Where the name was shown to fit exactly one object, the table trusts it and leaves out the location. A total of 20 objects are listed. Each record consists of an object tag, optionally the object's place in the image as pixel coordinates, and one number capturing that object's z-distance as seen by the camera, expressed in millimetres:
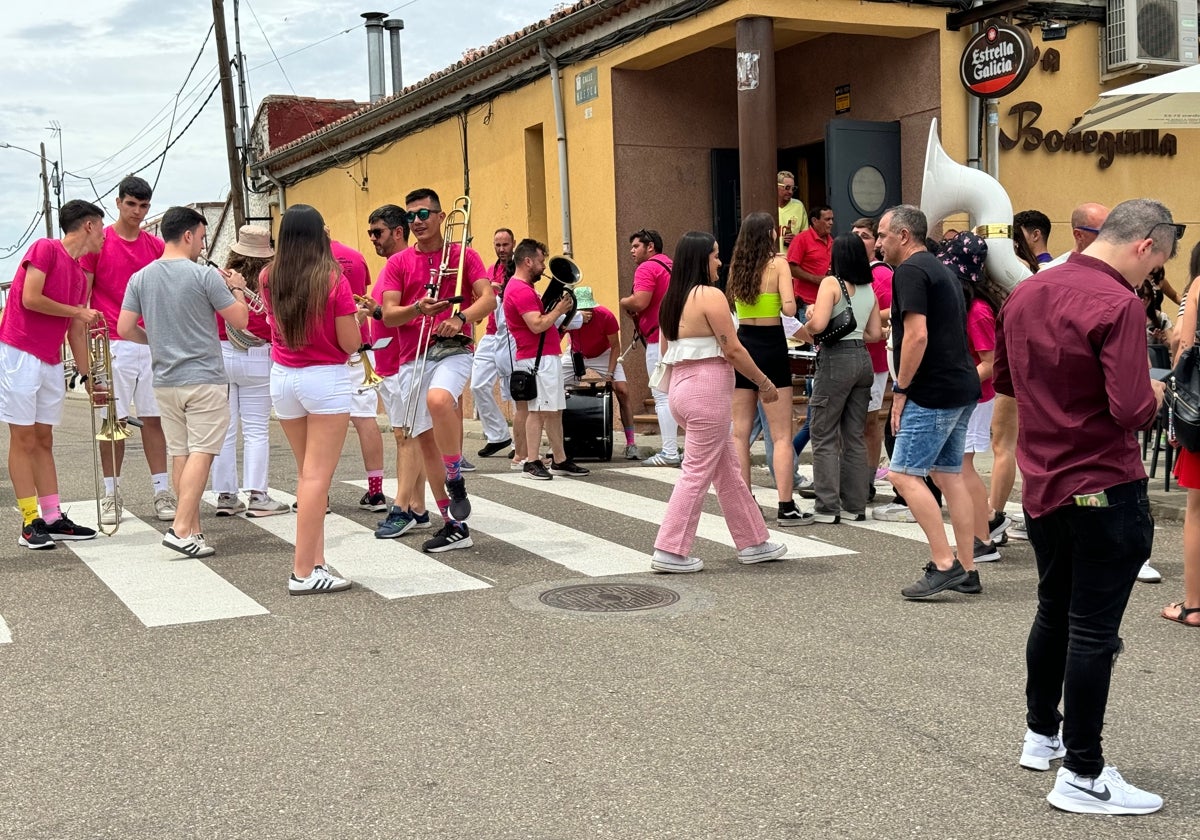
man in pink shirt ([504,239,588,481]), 11117
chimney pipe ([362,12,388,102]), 30812
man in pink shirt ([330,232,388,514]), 8742
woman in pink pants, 7094
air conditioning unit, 14836
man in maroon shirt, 3709
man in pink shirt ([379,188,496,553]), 7688
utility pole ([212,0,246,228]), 24688
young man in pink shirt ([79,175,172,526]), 8718
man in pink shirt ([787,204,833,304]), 12898
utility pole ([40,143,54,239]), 59594
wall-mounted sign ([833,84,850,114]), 15406
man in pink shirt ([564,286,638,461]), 12234
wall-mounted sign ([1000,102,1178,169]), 14555
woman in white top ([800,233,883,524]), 8414
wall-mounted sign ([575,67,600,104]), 16250
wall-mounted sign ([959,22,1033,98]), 13234
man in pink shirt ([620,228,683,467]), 11672
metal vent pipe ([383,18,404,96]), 31203
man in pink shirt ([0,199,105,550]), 8000
